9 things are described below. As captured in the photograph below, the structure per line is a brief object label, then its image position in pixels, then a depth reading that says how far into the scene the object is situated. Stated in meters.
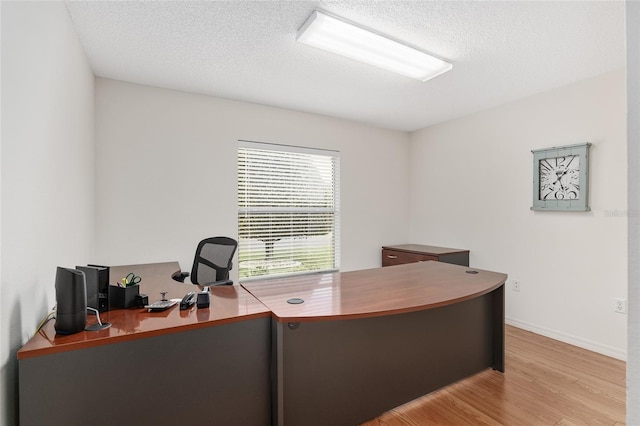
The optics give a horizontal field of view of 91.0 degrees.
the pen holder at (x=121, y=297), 1.64
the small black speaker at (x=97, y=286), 1.52
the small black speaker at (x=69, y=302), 1.29
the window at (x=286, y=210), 3.71
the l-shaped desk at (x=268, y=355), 1.23
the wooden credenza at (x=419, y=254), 3.91
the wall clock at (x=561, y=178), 3.03
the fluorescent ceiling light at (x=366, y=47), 2.09
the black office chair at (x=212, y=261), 2.93
